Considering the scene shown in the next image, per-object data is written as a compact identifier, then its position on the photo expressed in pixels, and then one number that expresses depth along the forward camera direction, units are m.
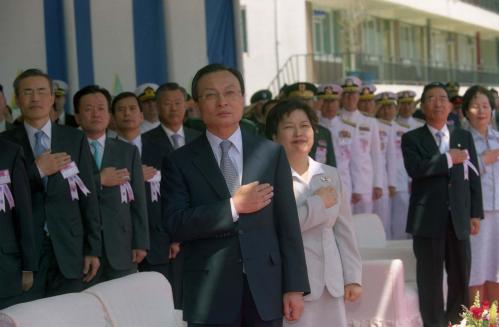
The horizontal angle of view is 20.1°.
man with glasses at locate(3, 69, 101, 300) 7.90
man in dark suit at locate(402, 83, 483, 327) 10.10
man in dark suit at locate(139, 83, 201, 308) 9.89
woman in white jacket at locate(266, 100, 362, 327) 6.97
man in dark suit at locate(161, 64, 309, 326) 5.68
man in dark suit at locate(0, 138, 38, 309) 7.25
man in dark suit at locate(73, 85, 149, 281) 8.76
